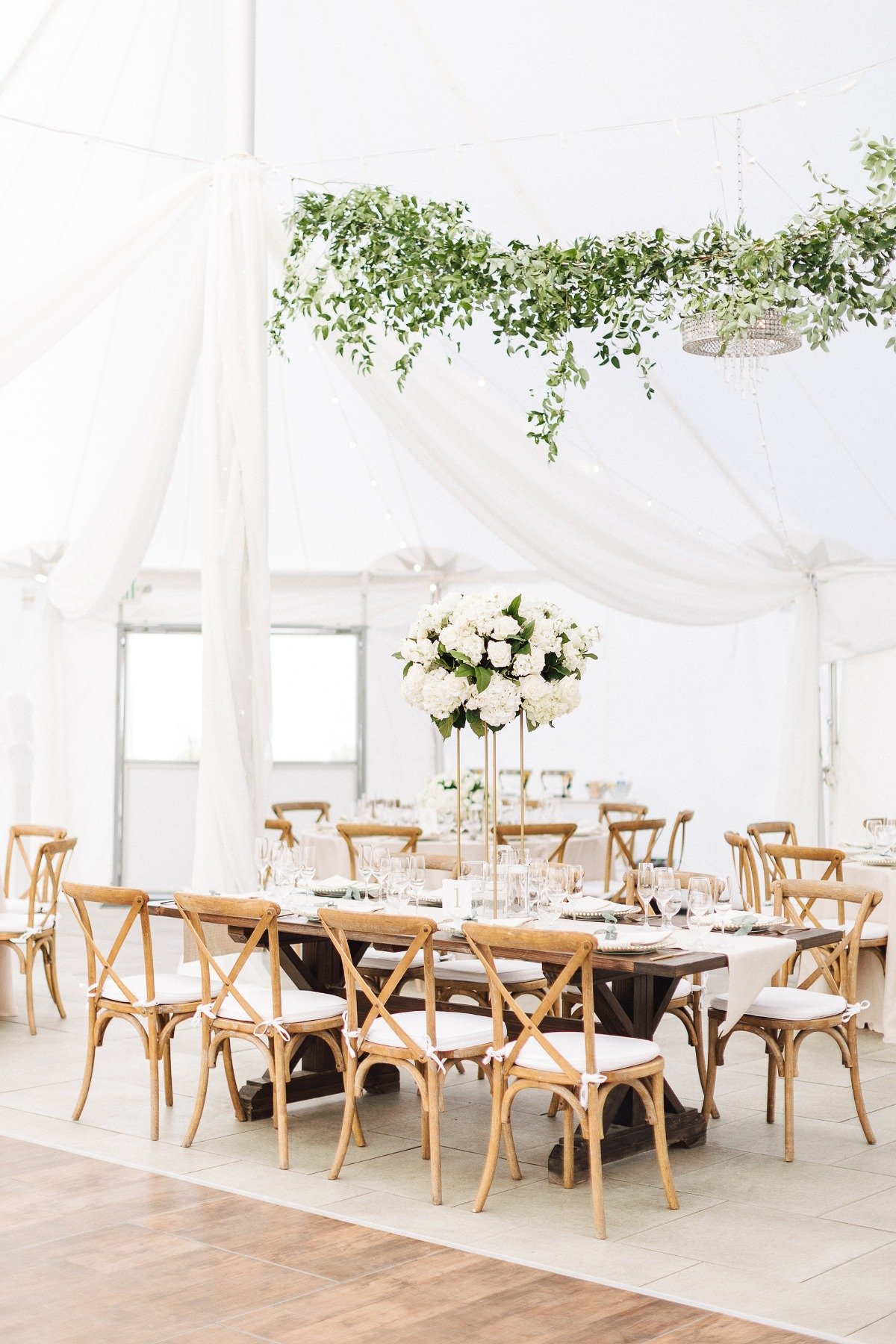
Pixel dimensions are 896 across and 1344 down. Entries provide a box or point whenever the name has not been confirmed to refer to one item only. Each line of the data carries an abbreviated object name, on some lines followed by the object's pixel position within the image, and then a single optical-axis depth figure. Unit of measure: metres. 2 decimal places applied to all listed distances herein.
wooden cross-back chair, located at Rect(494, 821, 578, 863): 7.93
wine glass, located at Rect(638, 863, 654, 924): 4.82
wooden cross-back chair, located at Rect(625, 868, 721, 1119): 5.05
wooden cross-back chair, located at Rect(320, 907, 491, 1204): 4.30
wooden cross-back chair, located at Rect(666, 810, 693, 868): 9.54
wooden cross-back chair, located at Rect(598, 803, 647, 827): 9.65
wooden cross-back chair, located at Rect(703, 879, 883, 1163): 4.70
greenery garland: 3.88
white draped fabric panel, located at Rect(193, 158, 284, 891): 6.10
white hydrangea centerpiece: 4.83
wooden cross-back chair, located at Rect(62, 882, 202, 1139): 4.95
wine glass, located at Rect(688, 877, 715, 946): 4.76
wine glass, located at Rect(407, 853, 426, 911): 5.29
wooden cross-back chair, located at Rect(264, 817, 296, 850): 8.52
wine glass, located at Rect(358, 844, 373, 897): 5.41
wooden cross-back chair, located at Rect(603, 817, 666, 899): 8.52
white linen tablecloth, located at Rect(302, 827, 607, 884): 8.27
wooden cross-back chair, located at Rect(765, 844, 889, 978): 6.60
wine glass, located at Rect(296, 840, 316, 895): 5.55
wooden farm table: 4.30
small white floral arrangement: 8.34
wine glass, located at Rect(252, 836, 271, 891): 5.56
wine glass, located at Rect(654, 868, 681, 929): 4.75
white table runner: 4.39
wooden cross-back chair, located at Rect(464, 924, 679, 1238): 3.99
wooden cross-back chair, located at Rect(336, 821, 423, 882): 7.94
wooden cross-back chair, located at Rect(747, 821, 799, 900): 7.57
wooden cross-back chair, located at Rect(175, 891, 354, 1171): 4.64
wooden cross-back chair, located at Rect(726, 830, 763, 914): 7.32
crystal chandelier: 5.62
